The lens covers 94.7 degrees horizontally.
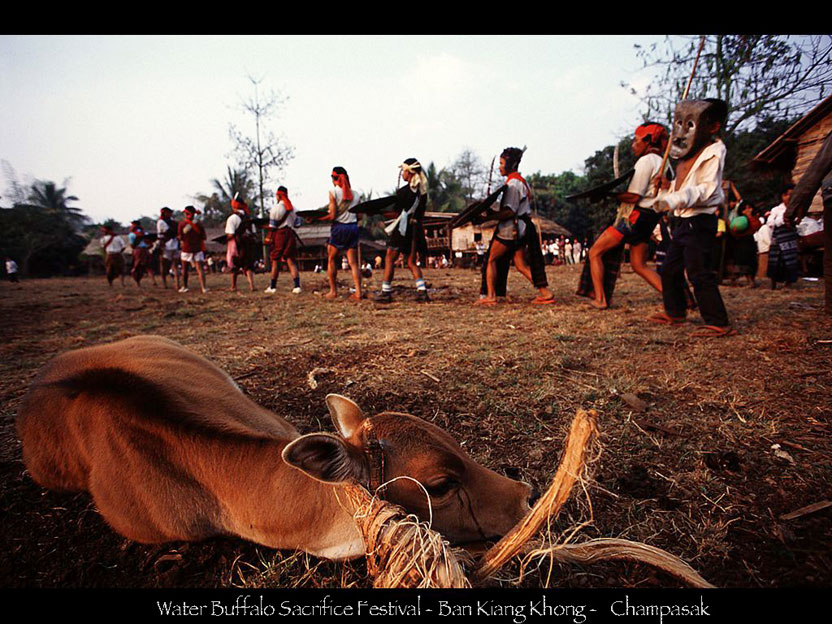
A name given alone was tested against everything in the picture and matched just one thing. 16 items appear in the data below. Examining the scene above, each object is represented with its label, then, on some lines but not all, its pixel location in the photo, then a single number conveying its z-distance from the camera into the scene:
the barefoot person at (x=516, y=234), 7.41
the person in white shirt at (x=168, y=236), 13.02
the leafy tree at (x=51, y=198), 49.44
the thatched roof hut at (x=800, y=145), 10.58
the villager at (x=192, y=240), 11.87
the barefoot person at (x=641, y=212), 5.67
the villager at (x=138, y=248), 14.37
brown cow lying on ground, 1.48
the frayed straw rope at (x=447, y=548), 1.14
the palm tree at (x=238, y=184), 32.83
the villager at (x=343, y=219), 8.81
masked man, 4.38
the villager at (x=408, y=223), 8.39
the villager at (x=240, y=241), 11.41
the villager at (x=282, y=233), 10.55
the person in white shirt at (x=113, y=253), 14.69
